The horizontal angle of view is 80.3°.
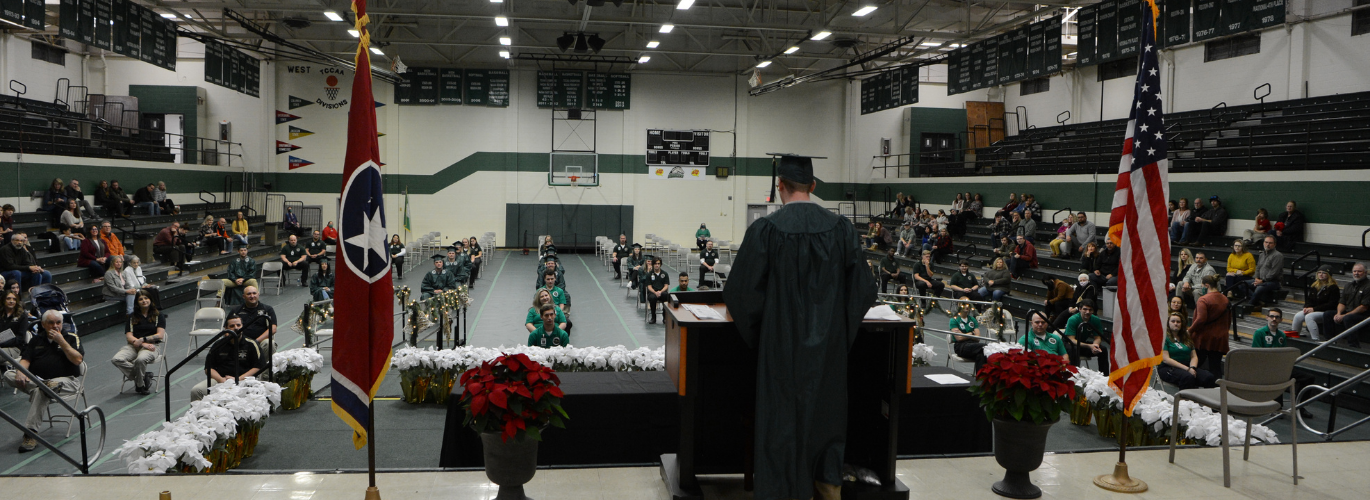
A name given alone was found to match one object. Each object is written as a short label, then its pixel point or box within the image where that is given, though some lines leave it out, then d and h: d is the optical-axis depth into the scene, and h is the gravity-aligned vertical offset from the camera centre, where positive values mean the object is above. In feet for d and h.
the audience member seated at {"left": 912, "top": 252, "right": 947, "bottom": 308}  54.70 -4.28
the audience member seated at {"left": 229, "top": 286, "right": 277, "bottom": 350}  26.96 -3.72
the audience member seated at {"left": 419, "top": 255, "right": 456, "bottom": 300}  47.24 -4.31
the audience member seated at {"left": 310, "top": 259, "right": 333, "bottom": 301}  47.52 -4.40
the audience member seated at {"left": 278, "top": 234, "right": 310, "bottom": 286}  59.82 -3.97
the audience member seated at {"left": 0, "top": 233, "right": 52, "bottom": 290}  39.52 -3.19
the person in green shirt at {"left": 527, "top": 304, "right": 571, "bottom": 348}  29.87 -4.59
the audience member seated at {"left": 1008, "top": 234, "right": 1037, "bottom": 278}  56.34 -2.65
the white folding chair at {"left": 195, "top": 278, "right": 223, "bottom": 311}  44.25 -4.53
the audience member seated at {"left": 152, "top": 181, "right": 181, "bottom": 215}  70.33 +0.12
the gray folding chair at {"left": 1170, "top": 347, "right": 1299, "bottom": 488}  16.19 -3.16
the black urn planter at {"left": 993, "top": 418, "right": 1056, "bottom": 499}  14.83 -4.27
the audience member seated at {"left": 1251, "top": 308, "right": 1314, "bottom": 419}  30.01 -4.13
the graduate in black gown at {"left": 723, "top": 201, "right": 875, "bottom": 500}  11.39 -1.62
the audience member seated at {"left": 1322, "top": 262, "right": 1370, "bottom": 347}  31.35 -3.10
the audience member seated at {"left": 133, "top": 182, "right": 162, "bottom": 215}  68.03 +0.49
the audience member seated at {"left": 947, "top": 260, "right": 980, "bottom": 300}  50.80 -4.10
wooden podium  13.20 -3.12
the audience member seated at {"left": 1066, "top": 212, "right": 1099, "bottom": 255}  57.11 -0.93
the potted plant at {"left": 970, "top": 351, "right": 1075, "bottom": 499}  14.74 -3.43
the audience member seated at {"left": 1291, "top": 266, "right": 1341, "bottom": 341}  33.47 -3.05
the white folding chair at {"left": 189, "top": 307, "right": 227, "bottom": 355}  33.19 -4.76
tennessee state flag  12.41 -1.13
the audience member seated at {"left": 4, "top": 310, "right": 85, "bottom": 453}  24.52 -4.88
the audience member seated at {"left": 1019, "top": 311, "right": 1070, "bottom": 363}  29.12 -4.32
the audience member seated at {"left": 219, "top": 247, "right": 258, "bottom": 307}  45.98 -4.17
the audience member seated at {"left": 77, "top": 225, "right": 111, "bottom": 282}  46.42 -3.05
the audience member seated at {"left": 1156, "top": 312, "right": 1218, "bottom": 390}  28.25 -4.98
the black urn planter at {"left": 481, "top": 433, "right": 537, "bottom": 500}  13.19 -4.10
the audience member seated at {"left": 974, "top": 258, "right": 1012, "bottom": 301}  51.55 -4.16
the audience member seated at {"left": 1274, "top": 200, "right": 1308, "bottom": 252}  45.21 -0.17
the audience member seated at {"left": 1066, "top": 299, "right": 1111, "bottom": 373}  30.60 -4.39
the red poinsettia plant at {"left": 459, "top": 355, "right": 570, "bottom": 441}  13.03 -3.08
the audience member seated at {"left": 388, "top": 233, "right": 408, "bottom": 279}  65.70 -3.89
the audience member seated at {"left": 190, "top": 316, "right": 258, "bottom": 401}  24.68 -4.68
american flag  15.55 -0.43
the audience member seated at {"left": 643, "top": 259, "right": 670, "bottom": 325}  46.85 -4.26
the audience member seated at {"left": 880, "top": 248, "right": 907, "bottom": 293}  56.54 -3.84
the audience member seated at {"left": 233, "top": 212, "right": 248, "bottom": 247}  68.90 -2.27
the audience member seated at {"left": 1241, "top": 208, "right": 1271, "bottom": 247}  46.19 -0.39
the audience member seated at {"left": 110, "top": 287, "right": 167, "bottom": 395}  28.48 -5.03
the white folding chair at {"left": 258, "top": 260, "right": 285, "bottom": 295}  57.57 -4.52
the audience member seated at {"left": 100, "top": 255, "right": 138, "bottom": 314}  43.16 -4.54
